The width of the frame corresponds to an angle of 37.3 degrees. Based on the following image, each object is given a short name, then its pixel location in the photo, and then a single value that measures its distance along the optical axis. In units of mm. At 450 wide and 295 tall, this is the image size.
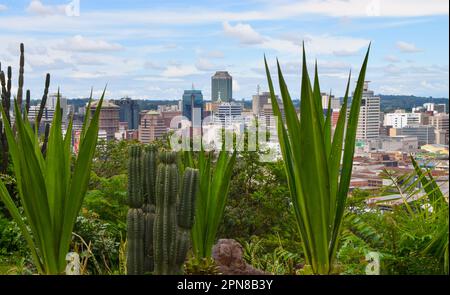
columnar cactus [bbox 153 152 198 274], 2916
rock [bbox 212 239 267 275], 3236
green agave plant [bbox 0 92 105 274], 2949
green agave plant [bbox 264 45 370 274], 2852
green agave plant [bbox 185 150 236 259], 3189
